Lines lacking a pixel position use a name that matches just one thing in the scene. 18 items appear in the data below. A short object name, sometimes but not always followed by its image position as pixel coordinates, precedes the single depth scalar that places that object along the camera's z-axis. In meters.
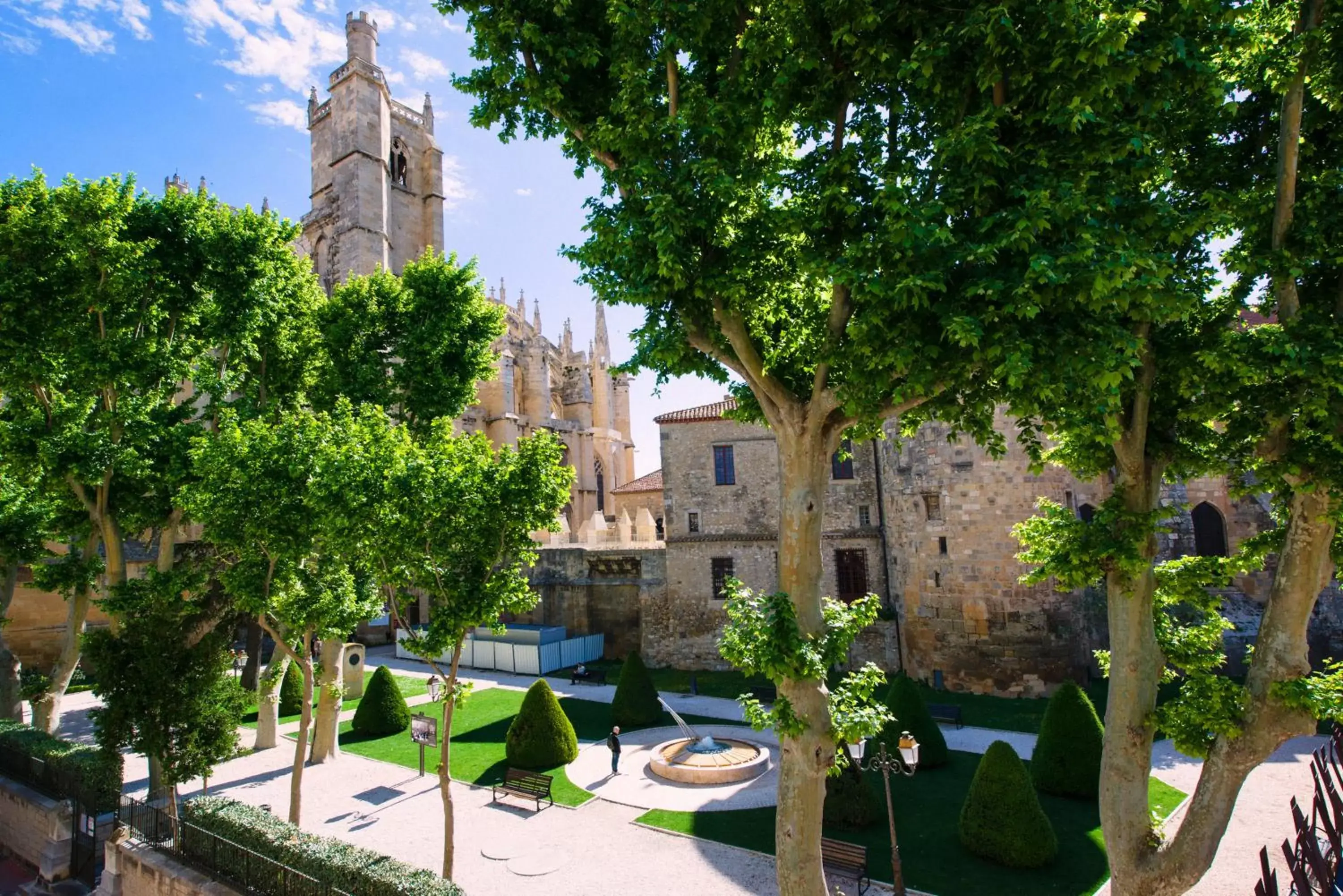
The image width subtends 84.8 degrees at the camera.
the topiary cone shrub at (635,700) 19.27
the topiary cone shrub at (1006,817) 10.65
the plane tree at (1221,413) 6.42
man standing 15.69
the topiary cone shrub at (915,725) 14.99
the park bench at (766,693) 21.11
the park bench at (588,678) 25.06
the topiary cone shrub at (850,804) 12.32
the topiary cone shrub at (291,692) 21.33
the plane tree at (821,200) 6.24
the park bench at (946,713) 18.25
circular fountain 15.05
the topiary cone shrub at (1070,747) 13.27
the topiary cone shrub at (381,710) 19.23
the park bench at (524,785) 14.13
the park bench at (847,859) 10.30
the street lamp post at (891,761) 9.75
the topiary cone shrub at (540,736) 16.20
